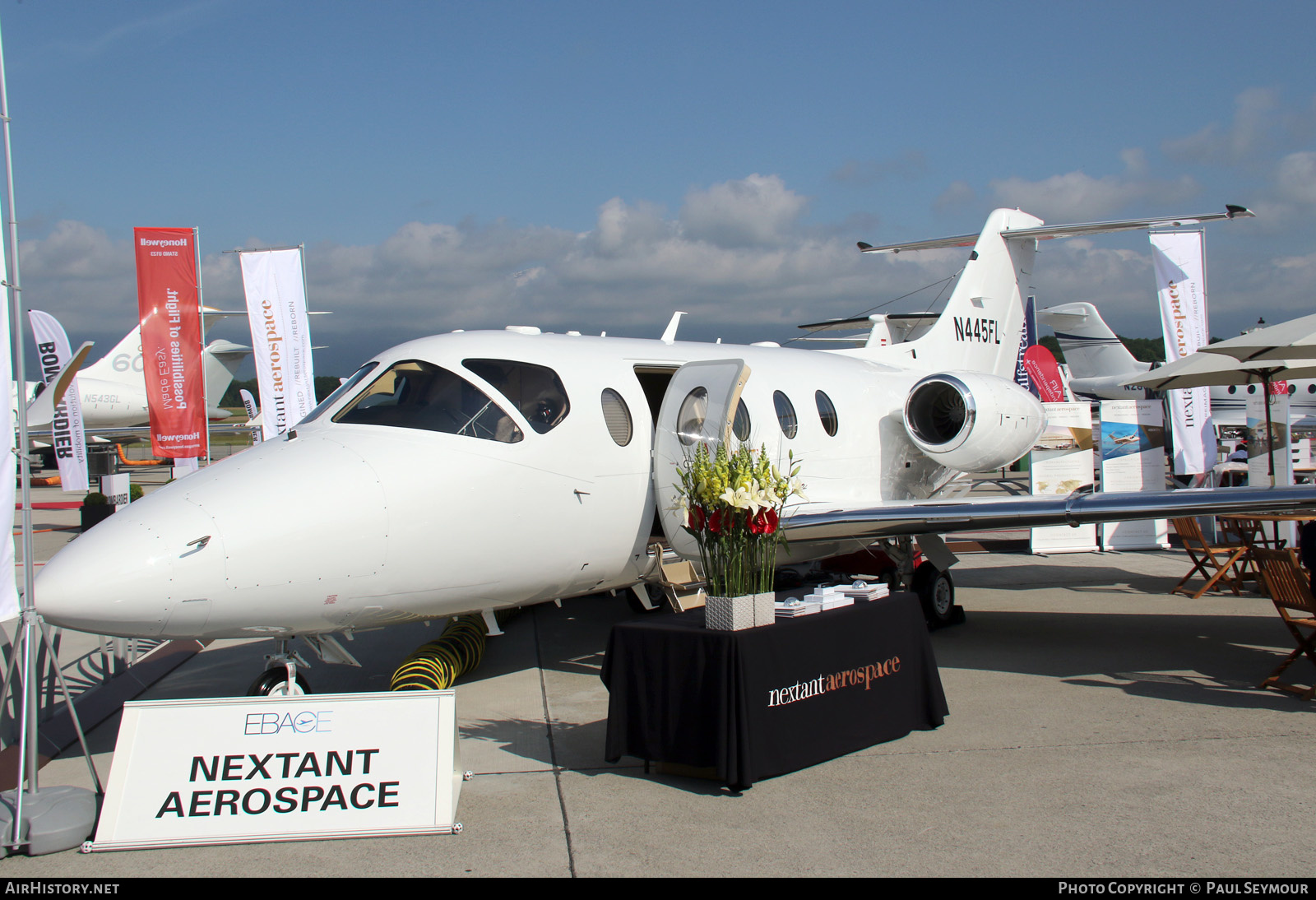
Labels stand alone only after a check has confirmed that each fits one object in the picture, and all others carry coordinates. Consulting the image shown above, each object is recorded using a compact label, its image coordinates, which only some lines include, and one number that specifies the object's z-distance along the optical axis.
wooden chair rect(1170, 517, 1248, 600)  11.45
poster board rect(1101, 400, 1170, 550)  15.66
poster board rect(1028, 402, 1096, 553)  16.09
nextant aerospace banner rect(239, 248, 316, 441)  17.22
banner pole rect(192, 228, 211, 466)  16.09
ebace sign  4.73
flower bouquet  5.67
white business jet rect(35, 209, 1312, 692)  5.36
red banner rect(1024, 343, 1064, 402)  23.91
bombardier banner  19.14
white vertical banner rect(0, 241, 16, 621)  5.20
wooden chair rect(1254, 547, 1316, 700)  7.05
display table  5.28
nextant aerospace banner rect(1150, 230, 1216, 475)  16.94
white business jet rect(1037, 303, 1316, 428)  38.38
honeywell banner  15.88
